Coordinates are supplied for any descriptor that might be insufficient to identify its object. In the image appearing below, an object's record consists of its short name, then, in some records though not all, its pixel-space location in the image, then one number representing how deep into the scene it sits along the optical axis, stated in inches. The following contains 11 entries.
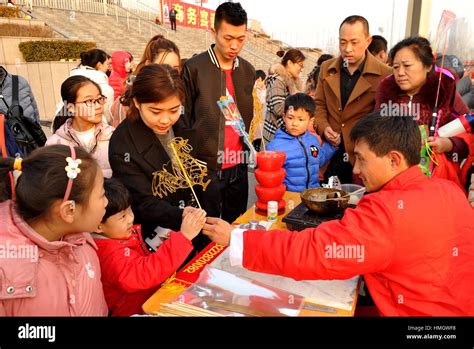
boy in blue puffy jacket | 102.3
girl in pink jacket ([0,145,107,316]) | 45.4
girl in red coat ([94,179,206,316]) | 57.4
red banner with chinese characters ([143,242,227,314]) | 53.4
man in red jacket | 49.1
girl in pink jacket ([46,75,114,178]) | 93.4
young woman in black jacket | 70.1
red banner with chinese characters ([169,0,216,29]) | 810.8
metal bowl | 67.6
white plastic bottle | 77.5
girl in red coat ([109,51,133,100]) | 181.3
